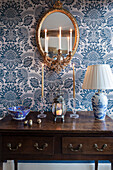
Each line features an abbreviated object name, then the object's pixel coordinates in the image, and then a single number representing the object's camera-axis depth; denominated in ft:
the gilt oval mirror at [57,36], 6.29
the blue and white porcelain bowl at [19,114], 5.00
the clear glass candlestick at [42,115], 5.46
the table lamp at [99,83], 4.94
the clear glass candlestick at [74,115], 5.43
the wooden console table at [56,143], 4.25
